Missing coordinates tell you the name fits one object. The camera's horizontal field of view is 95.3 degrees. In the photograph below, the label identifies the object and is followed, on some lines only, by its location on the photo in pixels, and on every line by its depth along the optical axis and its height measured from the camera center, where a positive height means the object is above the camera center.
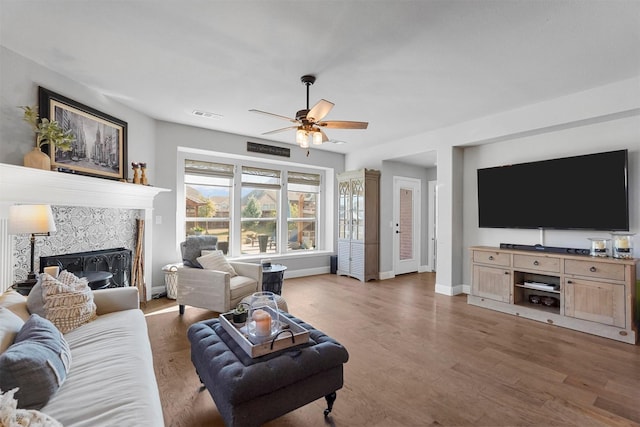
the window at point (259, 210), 5.52 +0.16
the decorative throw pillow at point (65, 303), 1.92 -0.59
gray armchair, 3.25 -0.77
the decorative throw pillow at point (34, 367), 1.14 -0.63
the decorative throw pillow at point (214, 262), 3.56 -0.55
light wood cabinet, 5.60 -0.13
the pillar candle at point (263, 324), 1.78 -0.65
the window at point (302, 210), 6.14 +0.18
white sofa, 1.13 -0.76
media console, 2.89 -0.80
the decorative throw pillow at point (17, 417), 0.79 -0.58
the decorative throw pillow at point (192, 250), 3.78 -0.42
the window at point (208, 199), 4.95 +0.34
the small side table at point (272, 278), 3.94 -0.83
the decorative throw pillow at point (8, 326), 1.38 -0.56
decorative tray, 1.66 -0.72
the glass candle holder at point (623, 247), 3.03 -0.28
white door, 6.10 -0.13
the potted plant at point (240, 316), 2.05 -0.69
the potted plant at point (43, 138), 2.59 +0.75
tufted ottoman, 1.46 -0.85
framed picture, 2.90 +0.93
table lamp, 2.17 -0.02
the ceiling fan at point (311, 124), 2.80 +0.94
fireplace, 2.91 -0.50
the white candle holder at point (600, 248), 3.19 -0.31
